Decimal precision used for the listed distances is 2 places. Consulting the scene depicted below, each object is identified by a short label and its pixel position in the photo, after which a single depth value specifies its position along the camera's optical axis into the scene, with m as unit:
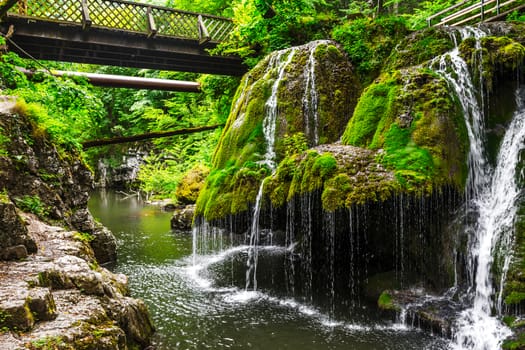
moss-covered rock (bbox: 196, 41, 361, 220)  10.10
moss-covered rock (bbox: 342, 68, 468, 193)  7.75
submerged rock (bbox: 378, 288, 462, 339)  6.92
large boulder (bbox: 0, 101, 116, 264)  7.69
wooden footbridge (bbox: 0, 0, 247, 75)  13.06
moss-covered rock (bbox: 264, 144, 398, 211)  7.69
